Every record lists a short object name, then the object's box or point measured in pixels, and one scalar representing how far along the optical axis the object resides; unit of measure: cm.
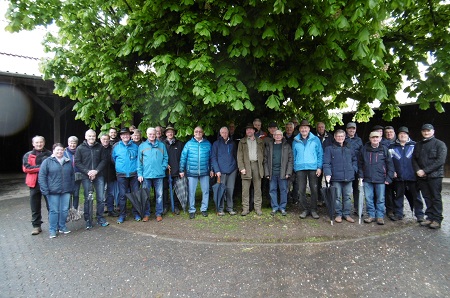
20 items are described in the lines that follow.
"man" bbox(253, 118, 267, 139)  678
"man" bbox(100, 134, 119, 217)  618
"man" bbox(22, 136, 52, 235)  543
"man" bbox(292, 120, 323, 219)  604
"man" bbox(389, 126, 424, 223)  594
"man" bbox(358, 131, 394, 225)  582
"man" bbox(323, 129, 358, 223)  582
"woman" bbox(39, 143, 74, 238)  527
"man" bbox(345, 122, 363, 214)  632
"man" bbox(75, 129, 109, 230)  574
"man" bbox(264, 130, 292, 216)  624
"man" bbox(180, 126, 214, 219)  627
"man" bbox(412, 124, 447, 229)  550
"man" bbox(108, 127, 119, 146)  659
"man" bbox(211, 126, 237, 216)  639
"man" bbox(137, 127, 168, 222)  603
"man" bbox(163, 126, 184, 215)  656
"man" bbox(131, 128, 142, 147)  681
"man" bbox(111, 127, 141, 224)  599
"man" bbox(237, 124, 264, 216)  635
